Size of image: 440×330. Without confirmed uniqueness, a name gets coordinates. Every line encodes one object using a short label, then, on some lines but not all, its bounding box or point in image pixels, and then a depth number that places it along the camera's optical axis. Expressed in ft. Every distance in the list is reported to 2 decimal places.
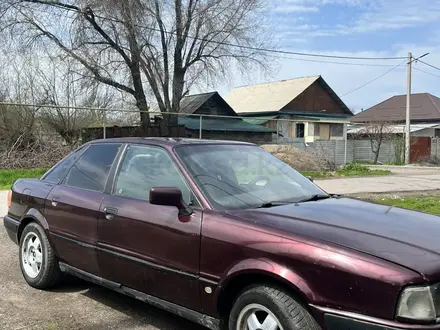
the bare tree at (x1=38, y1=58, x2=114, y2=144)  53.11
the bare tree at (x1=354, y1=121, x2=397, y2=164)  106.73
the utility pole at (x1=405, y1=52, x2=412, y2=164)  101.60
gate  115.65
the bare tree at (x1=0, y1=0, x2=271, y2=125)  75.92
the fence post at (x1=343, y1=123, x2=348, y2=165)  78.89
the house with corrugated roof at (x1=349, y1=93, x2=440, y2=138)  147.95
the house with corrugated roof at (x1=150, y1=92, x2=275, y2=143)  83.92
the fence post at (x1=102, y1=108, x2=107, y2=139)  53.92
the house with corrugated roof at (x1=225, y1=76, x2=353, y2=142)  146.97
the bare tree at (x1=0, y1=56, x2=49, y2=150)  50.67
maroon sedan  8.45
